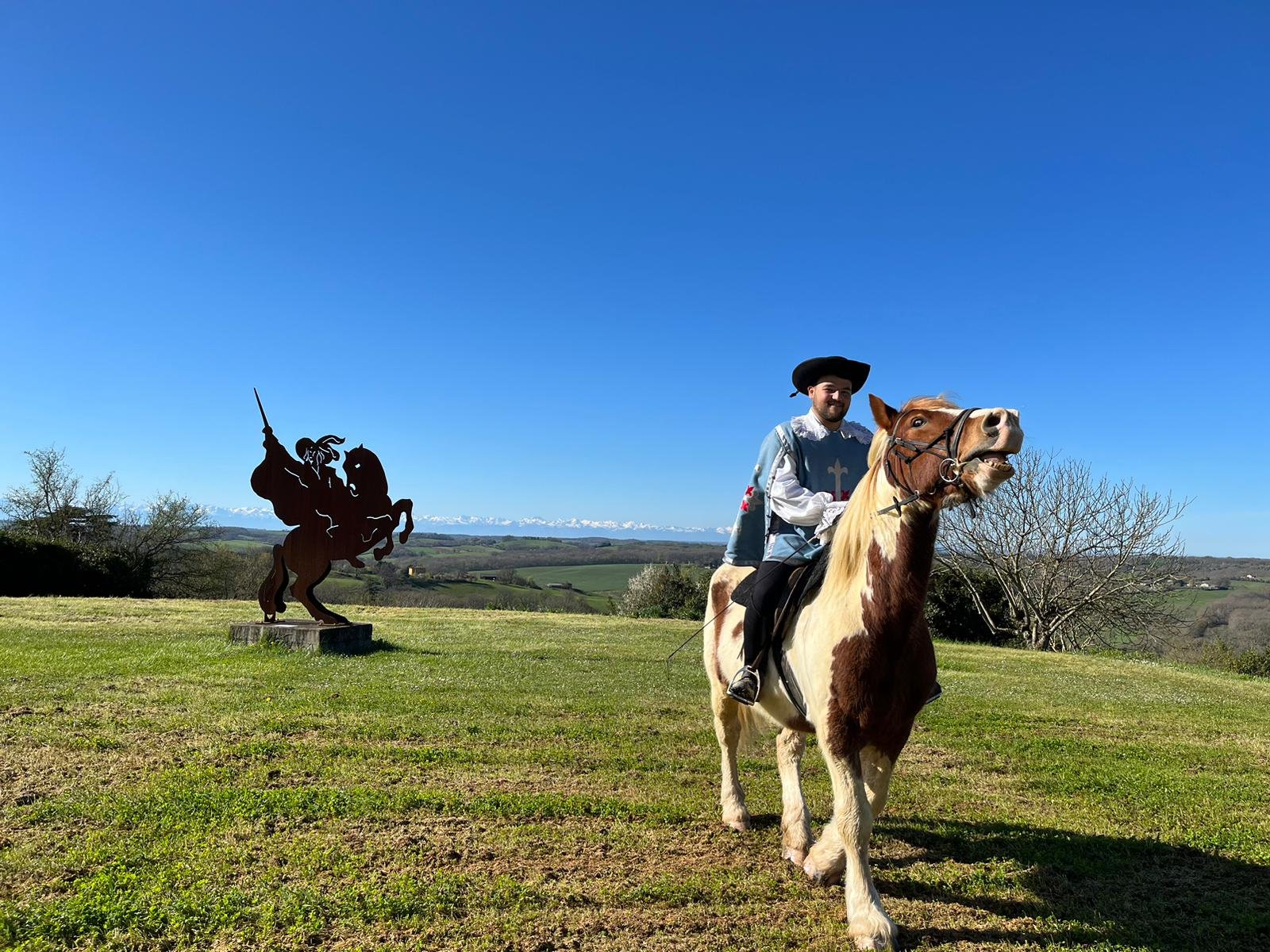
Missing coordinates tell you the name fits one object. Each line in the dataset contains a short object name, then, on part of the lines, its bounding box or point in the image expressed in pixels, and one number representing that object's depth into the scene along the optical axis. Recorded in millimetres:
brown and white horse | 3363
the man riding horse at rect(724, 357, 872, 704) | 4332
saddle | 4078
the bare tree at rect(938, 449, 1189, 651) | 25922
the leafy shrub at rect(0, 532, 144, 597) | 25062
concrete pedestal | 11891
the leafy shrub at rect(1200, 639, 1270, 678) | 19078
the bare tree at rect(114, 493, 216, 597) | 33938
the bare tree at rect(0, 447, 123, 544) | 33031
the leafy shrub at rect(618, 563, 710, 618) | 29625
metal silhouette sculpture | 12523
